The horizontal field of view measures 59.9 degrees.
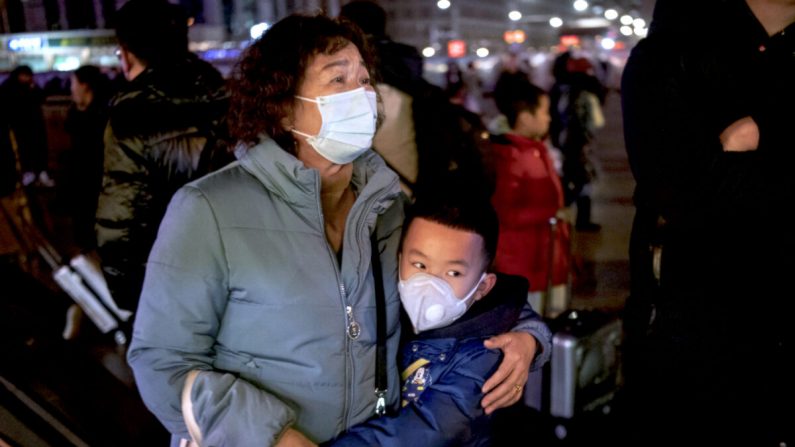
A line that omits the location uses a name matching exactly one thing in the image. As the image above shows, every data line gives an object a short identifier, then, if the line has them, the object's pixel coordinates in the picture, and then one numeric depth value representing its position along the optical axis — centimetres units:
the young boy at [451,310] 200
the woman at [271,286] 172
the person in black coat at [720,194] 206
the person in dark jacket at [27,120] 1167
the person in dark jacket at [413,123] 344
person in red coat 455
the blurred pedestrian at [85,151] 398
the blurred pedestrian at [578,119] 851
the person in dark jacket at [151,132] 313
